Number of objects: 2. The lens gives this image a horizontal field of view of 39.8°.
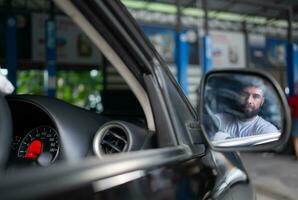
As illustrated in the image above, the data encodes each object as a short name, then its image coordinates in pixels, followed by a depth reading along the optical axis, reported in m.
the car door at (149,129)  0.86
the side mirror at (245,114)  1.23
